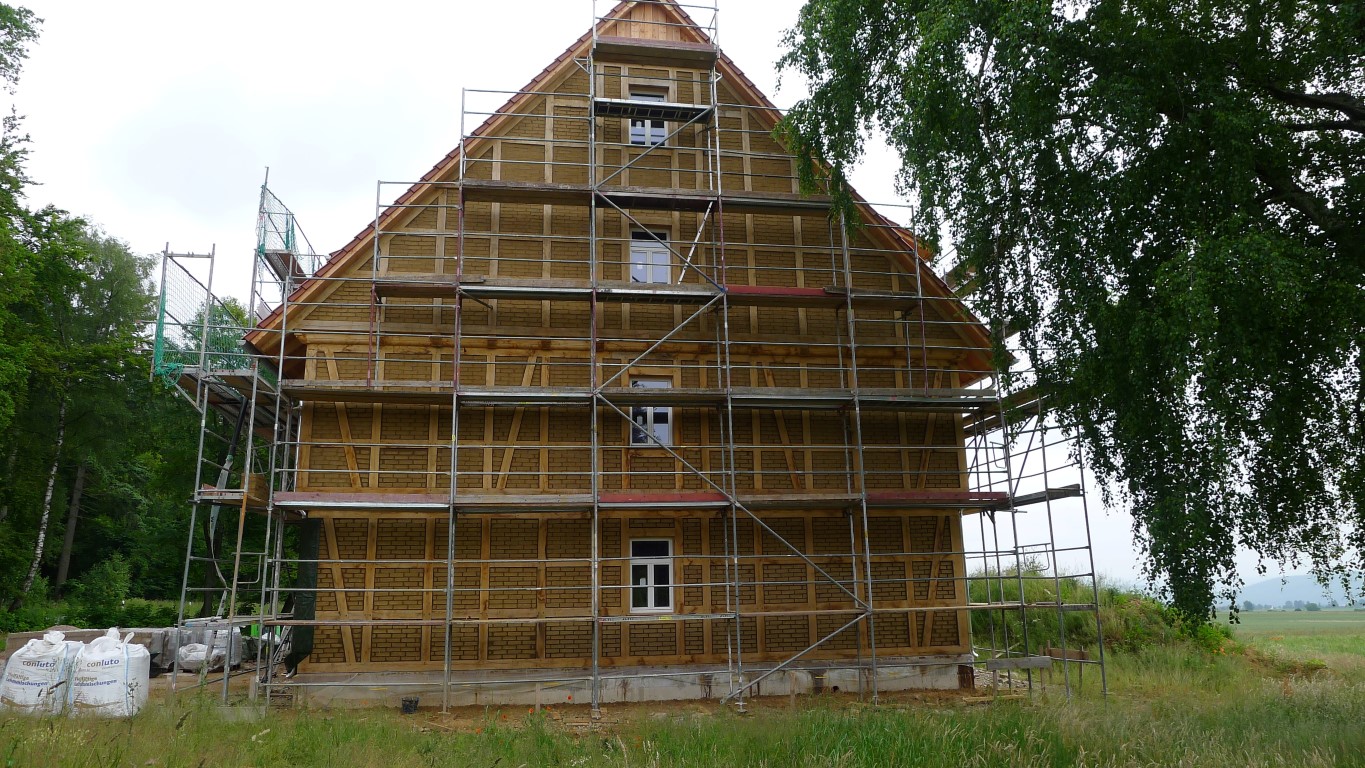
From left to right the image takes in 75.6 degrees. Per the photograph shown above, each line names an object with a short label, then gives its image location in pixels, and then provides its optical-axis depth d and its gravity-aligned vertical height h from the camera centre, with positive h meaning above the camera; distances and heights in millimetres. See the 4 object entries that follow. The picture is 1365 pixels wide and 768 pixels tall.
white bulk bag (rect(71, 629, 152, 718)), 10586 -1085
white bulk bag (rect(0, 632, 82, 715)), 10648 -999
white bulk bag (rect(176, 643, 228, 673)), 16031 -1252
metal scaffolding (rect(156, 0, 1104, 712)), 12648 +3278
